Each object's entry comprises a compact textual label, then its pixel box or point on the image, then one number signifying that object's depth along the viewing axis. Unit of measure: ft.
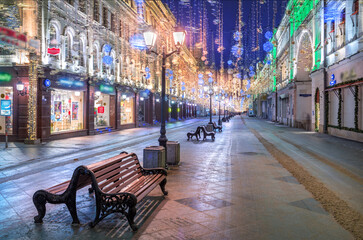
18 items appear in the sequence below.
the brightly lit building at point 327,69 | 59.47
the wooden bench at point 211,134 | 61.88
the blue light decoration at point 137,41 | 105.41
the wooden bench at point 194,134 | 62.23
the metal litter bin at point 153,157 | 26.94
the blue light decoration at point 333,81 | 71.30
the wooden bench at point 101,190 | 14.71
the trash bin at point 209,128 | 79.12
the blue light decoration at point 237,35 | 76.69
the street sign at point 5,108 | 51.13
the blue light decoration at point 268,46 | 67.41
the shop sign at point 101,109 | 83.16
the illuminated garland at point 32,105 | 55.72
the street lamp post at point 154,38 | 31.82
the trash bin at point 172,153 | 32.68
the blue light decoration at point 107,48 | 83.48
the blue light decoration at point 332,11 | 68.72
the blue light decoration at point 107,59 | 76.02
